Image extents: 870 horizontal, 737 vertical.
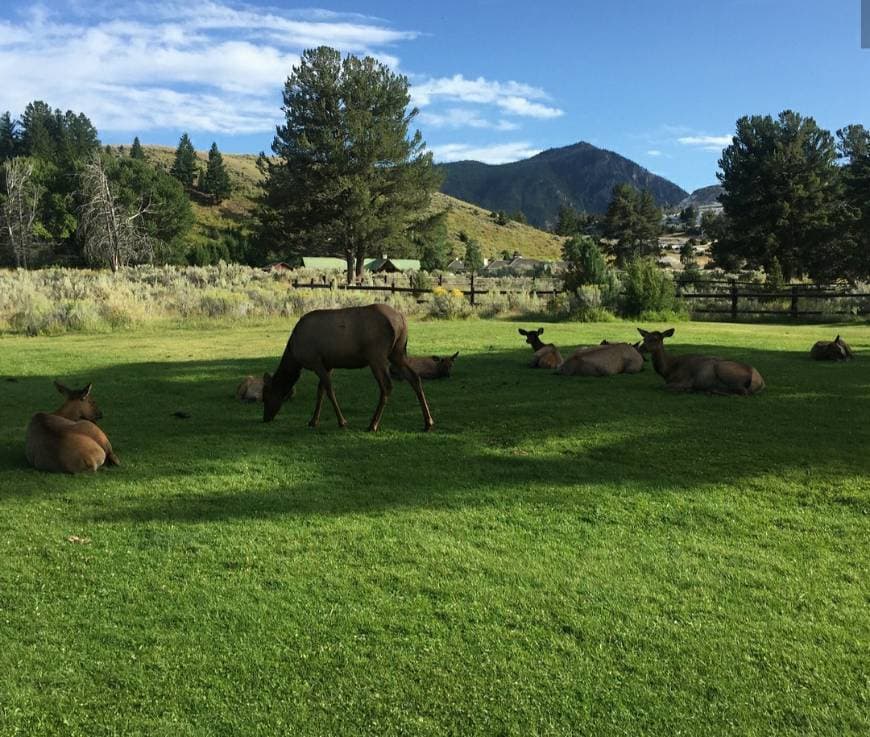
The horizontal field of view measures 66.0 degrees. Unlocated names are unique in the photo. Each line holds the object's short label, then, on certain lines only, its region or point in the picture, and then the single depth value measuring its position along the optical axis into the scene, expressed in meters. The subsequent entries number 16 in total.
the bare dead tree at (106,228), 46.94
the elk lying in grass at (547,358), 11.86
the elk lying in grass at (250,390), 9.18
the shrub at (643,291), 23.84
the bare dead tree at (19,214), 65.56
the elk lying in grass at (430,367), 10.63
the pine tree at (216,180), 117.88
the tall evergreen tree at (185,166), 122.00
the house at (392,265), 77.44
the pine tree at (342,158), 48.16
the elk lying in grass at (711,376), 9.11
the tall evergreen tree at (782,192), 51.72
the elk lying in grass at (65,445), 5.82
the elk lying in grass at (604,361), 10.91
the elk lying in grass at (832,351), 12.45
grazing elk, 7.49
